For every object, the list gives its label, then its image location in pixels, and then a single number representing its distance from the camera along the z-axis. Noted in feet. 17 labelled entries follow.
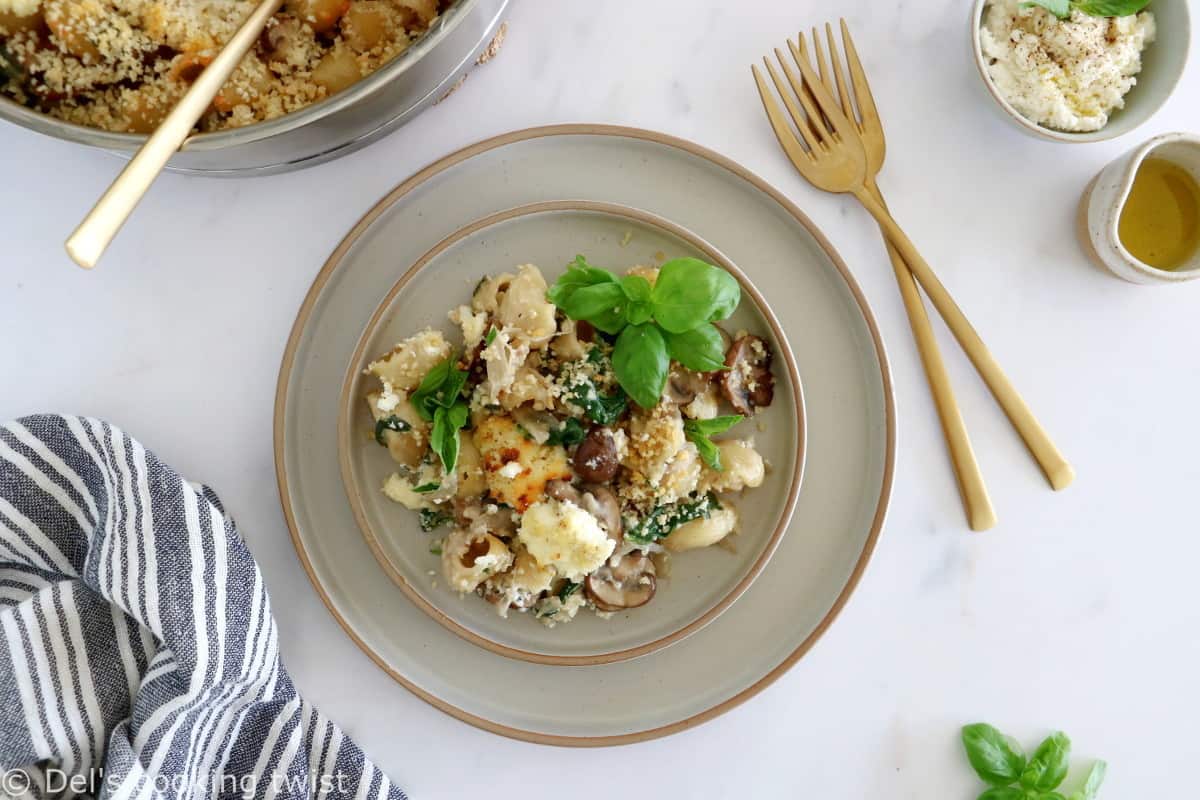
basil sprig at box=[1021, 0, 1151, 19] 2.68
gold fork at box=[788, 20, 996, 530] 2.77
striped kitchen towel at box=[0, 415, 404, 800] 2.63
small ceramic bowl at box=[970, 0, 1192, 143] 2.69
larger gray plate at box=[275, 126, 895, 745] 2.73
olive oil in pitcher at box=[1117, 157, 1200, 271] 2.76
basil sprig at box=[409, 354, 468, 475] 2.62
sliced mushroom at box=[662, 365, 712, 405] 2.67
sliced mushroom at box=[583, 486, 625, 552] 2.63
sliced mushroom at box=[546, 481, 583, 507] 2.62
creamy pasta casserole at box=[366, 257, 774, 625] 2.58
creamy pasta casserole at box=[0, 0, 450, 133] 2.54
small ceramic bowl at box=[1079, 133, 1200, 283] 2.71
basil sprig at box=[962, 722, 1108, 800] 2.77
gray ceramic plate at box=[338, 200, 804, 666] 2.70
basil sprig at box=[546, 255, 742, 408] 2.55
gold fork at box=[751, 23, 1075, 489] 2.77
